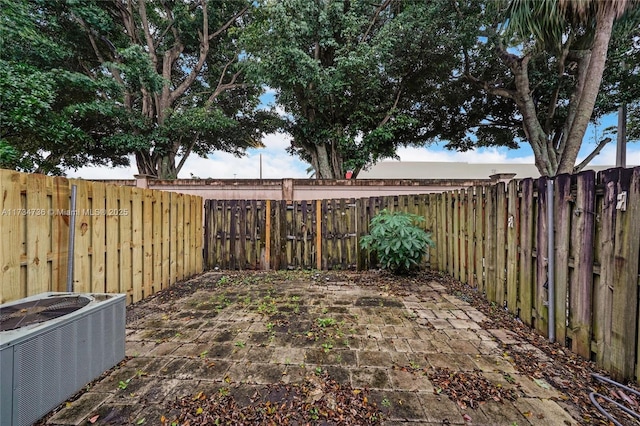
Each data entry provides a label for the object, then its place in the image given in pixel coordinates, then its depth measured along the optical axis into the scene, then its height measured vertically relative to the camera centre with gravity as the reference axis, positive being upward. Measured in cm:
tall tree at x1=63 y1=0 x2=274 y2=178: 808 +554
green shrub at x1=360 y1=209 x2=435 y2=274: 414 -48
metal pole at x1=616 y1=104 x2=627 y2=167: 671 +199
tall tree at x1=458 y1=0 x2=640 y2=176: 426 +358
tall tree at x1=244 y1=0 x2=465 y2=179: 683 +440
